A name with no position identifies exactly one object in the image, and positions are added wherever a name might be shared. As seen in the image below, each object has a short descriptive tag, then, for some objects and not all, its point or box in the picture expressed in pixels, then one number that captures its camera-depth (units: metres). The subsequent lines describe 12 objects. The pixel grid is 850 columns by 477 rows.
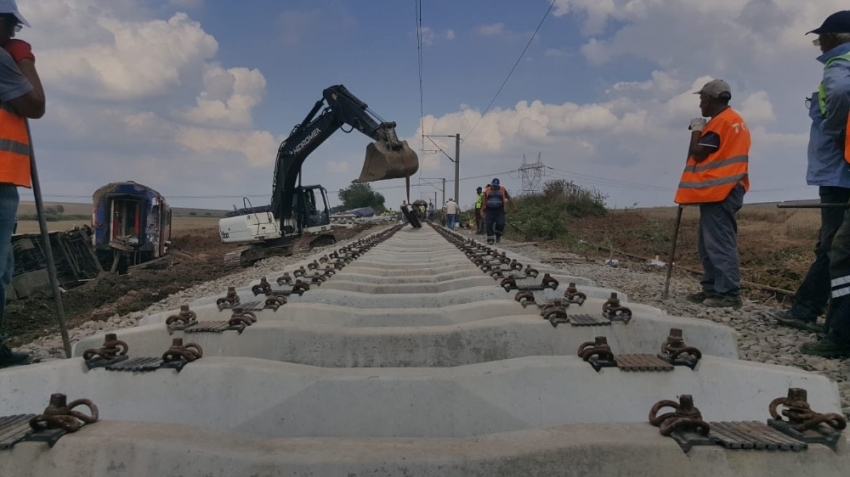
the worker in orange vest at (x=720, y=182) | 4.70
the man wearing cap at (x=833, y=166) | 3.14
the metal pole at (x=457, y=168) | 36.95
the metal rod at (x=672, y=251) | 5.25
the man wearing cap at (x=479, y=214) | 19.53
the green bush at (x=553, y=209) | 17.44
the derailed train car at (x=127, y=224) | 14.32
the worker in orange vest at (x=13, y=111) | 2.80
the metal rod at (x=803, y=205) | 3.28
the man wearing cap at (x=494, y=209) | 13.52
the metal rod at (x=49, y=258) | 3.05
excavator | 12.73
